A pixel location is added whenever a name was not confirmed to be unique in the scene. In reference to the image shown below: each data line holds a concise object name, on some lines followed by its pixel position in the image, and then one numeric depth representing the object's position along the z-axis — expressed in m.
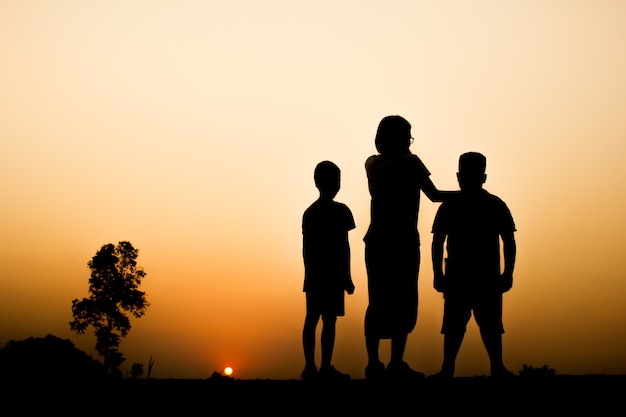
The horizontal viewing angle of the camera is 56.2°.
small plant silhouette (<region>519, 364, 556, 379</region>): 6.46
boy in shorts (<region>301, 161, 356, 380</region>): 7.73
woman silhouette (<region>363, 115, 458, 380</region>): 6.81
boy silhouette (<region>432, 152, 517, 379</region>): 6.75
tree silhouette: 39.69
